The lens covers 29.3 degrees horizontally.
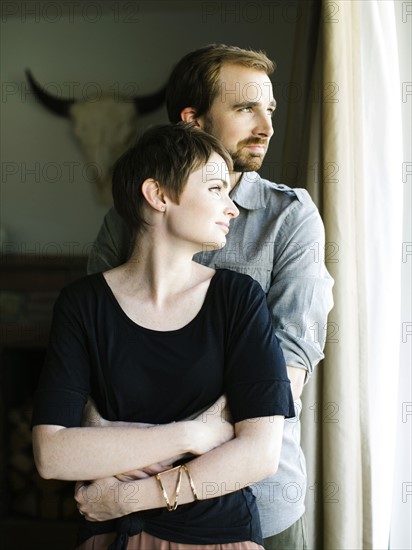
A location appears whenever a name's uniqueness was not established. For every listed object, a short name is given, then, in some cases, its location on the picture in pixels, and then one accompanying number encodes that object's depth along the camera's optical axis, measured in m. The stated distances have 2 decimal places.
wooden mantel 3.28
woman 1.25
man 1.47
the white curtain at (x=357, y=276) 1.96
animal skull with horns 3.52
